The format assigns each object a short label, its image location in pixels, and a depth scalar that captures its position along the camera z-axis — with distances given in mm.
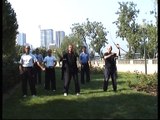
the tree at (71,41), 61850
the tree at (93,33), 60623
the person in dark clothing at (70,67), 9318
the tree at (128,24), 49615
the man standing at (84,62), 12850
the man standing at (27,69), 9113
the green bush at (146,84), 10334
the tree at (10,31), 13390
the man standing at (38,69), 13353
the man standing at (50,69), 10609
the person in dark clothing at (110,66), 9889
